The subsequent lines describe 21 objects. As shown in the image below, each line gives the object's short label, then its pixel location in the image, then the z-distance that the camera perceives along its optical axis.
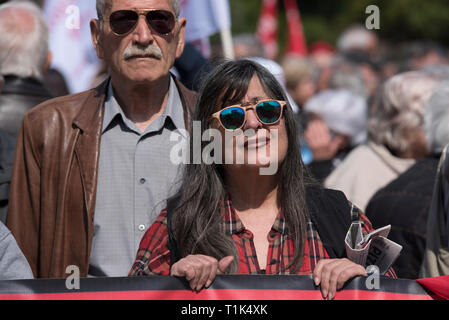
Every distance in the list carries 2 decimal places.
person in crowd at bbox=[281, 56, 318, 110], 9.45
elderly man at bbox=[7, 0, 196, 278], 3.41
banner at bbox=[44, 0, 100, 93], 7.12
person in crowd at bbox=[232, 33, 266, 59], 8.83
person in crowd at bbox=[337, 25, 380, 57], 12.26
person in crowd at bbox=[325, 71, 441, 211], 5.11
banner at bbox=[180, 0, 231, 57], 6.27
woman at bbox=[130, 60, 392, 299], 2.90
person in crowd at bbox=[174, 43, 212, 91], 4.88
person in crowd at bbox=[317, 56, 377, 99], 7.70
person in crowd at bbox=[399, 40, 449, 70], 10.42
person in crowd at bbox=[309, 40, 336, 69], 14.58
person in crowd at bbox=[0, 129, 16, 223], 3.80
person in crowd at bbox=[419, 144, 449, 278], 3.49
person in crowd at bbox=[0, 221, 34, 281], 2.84
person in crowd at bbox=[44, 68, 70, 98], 5.80
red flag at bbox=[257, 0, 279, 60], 14.59
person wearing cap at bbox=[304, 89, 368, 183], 6.27
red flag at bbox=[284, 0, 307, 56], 15.61
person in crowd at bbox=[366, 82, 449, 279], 4.14
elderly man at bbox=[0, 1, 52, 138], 4.38
